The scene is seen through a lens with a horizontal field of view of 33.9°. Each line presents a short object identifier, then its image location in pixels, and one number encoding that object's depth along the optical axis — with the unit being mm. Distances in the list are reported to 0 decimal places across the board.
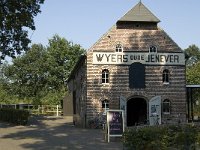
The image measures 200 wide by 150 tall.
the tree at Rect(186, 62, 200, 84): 51956
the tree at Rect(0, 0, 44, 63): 21493
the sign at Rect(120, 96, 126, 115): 29078
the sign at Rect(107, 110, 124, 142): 18880
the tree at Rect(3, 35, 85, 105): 63154
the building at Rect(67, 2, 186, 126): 29286
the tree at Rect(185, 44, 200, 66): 89075
